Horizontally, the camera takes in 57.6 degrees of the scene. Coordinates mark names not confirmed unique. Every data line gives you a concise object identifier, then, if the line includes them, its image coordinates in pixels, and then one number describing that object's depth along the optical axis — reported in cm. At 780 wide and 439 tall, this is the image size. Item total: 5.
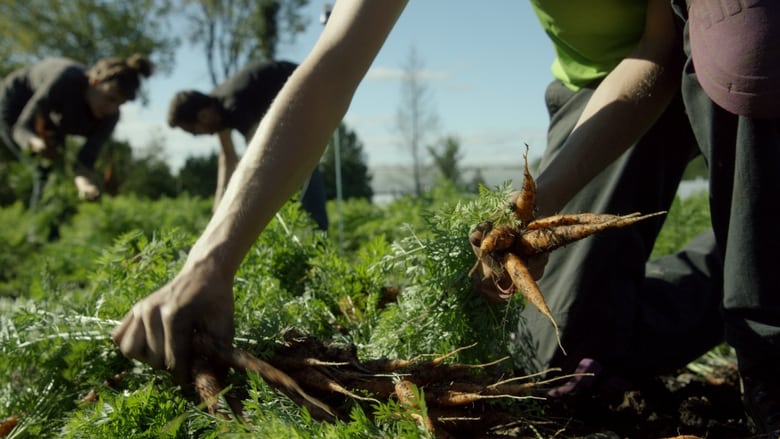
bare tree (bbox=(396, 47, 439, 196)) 2408
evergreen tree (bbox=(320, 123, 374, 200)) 1773
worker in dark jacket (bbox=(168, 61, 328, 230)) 518
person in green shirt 157
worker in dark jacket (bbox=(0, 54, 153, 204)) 612
